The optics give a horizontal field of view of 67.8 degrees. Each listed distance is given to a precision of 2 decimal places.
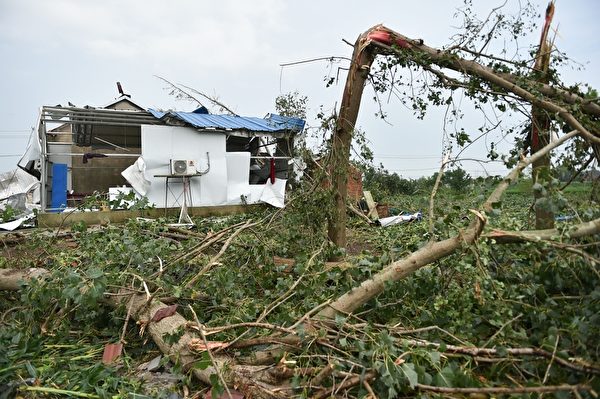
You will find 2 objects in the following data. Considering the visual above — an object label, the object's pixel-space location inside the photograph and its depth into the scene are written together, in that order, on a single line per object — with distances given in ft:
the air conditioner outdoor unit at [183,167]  34.94
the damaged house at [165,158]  33.63
